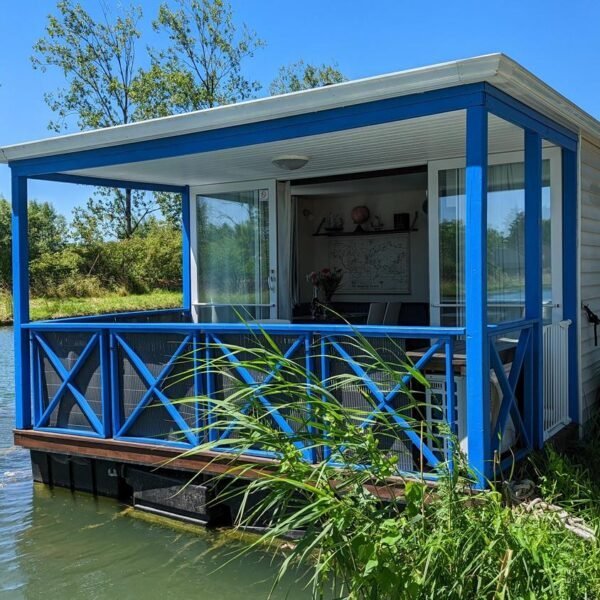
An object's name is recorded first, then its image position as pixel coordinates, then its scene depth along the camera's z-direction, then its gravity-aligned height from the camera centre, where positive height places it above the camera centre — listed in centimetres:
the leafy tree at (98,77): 2027 +599
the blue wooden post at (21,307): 536 -19
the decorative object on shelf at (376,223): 766 +59
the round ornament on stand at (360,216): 762 +67
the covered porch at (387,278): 366 +10
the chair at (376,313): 631 -33
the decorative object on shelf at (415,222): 743 +58
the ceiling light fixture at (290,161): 549 +93
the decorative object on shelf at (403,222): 746 +58
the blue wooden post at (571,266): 491 +6
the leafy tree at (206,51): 1991 +660
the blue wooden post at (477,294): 345 -9
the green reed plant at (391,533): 222 -87
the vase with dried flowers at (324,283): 720 -5
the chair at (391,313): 614 -33
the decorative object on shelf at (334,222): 785 +62
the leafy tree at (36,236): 2216 +158
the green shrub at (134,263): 2044 +50
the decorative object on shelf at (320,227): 794 +58
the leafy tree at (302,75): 2386 +691
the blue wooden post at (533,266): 414 +5
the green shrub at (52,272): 1981 +27
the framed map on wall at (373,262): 752 +17
